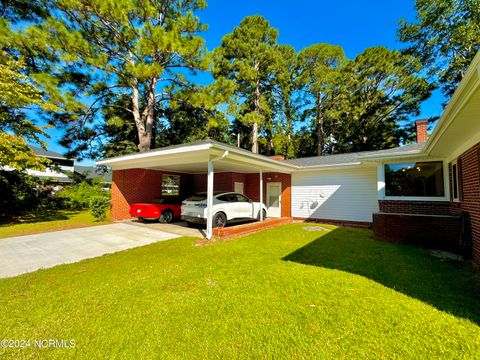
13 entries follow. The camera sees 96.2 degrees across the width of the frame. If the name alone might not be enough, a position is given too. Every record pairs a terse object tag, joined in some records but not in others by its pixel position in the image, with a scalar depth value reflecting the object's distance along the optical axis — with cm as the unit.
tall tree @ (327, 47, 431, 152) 1886
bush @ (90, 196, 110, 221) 1087
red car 990
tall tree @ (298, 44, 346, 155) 2198
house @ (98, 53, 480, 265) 503
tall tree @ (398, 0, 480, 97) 1468
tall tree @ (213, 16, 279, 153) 2039
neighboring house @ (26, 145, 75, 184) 2810
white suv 826
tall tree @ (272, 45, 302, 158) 2250
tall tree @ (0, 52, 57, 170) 831
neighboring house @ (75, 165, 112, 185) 3616
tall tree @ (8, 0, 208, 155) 1129
